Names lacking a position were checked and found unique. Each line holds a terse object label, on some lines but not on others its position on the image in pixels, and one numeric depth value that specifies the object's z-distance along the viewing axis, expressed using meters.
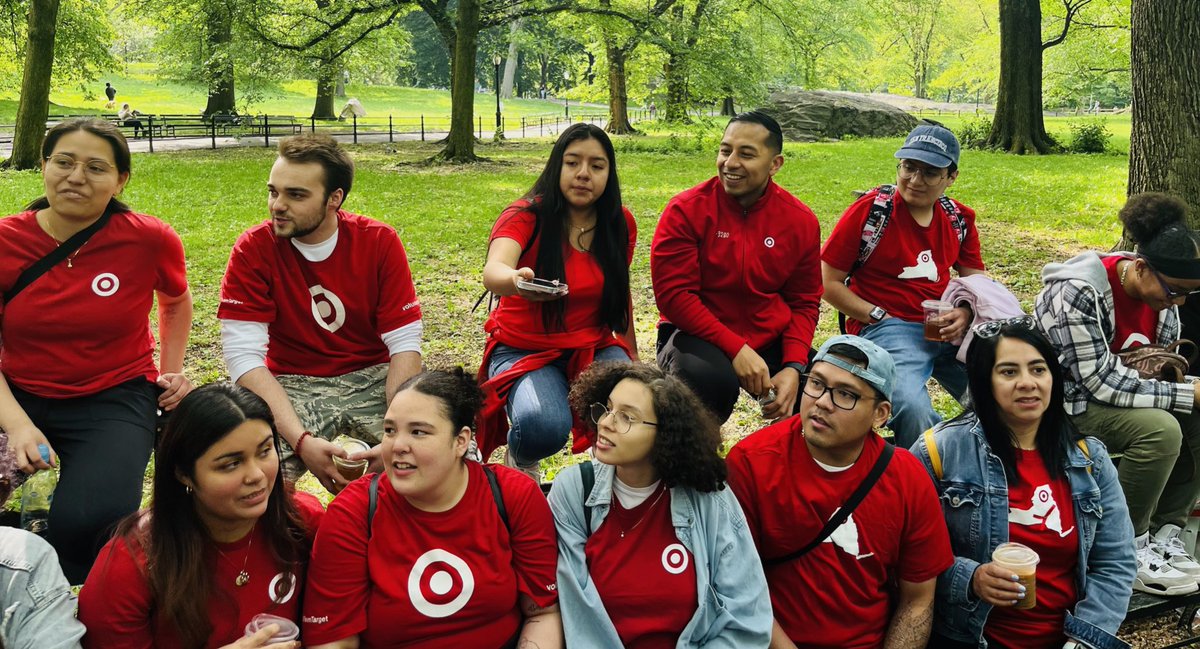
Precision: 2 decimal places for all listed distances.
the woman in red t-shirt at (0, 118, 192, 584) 3.65
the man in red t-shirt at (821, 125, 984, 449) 4.77
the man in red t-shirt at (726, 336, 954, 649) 3.32
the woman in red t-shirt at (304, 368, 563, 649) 2.99
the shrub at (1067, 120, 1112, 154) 22.95
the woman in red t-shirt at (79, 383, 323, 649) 2.77
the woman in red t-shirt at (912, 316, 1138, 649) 3.52
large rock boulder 28.45
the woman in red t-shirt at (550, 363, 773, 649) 3.17
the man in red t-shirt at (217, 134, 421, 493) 3.93
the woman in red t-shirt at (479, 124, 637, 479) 4.20
